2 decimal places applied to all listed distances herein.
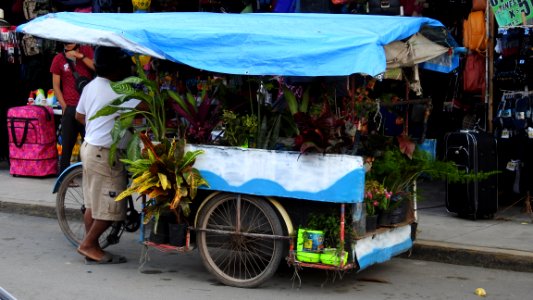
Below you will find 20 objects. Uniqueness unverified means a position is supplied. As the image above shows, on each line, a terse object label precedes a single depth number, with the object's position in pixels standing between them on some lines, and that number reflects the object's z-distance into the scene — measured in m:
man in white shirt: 7.18
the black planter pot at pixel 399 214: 6.96
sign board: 9.08
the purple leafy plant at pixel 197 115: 6.91
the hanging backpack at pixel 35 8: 12.49
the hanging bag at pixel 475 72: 9.78
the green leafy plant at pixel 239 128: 6.71
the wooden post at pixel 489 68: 9.49
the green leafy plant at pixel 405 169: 6.82
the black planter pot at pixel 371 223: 6.54
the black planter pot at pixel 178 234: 6.80
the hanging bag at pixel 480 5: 9.59
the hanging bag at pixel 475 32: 9.59
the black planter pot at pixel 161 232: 6.93
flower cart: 6.09
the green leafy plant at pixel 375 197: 6.60
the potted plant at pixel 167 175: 6.62
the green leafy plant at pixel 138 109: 6.83
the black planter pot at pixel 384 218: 6.83
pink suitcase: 11.59
